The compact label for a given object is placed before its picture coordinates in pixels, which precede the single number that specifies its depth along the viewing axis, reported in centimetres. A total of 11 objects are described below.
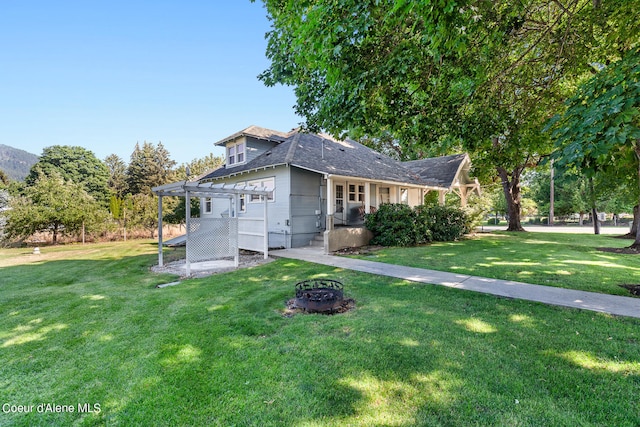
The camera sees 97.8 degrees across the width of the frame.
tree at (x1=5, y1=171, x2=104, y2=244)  1471
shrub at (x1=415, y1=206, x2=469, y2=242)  1311
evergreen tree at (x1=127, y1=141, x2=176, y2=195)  3275
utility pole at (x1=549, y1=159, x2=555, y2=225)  2883
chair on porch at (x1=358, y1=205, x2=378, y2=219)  1437
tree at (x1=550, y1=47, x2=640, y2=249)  277
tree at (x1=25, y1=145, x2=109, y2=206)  3178
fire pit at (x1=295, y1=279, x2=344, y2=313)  441
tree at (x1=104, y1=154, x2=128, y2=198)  3453
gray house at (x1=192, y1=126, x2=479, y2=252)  1185
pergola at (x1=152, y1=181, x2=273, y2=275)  773
